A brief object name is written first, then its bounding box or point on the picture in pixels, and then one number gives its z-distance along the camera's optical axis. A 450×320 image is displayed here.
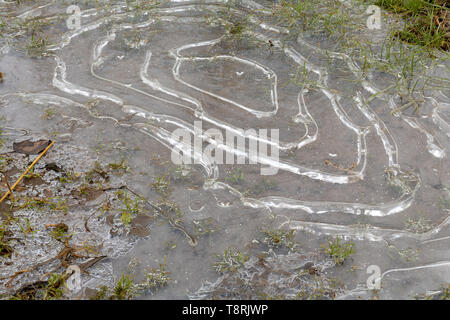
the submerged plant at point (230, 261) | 2.55
